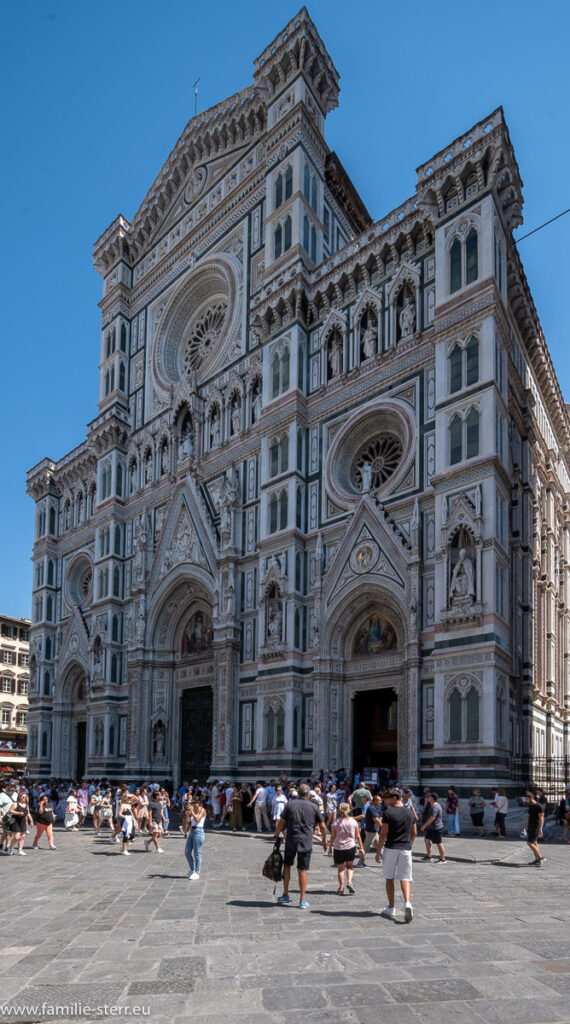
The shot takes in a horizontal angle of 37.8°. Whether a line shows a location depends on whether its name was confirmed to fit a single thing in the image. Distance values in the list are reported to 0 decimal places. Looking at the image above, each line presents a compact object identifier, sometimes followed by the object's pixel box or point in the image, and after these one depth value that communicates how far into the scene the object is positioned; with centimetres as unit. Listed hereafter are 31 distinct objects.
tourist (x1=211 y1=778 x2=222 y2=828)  2742
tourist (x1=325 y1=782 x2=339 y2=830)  2211
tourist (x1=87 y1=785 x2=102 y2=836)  2673
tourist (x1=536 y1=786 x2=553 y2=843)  2301
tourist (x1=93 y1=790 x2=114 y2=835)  2688
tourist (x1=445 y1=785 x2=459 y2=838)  2242
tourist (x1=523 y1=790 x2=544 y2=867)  1688
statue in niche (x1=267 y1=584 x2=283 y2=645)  3186
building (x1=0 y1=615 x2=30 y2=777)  7506
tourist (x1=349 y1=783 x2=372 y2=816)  2030
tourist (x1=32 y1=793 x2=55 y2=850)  2011
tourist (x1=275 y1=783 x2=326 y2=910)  1193
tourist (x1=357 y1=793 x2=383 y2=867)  1975
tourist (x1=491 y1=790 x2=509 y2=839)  2203
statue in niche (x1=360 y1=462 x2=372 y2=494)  3013
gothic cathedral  2695
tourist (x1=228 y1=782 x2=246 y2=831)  2581
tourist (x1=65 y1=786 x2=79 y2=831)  2716
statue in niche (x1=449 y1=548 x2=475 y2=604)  2555
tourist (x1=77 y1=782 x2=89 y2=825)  2976
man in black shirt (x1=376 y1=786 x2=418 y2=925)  1084
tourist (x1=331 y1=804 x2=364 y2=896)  1282
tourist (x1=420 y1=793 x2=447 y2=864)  1714
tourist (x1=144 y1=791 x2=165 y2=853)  2020
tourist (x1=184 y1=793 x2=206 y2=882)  1483
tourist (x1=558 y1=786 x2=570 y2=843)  2384
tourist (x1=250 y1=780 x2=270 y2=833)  2494
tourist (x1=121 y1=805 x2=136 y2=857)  1998
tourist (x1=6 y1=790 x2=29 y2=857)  2005
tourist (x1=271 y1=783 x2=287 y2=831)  2166
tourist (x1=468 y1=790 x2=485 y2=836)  2252
